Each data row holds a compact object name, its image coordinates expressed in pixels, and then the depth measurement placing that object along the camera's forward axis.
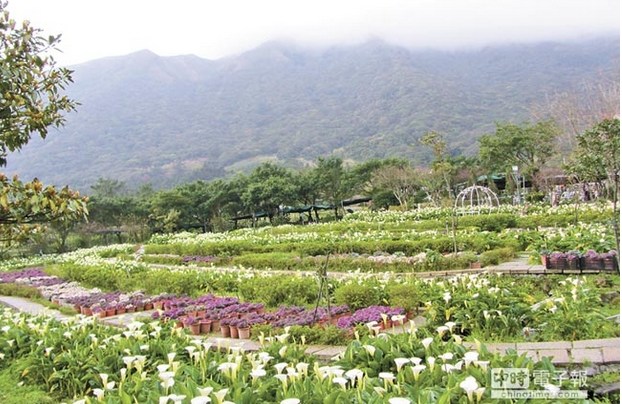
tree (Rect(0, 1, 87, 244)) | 2.24
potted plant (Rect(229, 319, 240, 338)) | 6.41
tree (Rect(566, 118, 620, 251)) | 8.17
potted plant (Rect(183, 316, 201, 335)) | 6.82
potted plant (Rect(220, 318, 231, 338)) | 6.54
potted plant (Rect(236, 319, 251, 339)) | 6.27
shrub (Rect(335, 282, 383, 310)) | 6.90
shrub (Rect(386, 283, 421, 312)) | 6.30
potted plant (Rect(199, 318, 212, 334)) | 6.85
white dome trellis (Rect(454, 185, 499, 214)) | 22.42
